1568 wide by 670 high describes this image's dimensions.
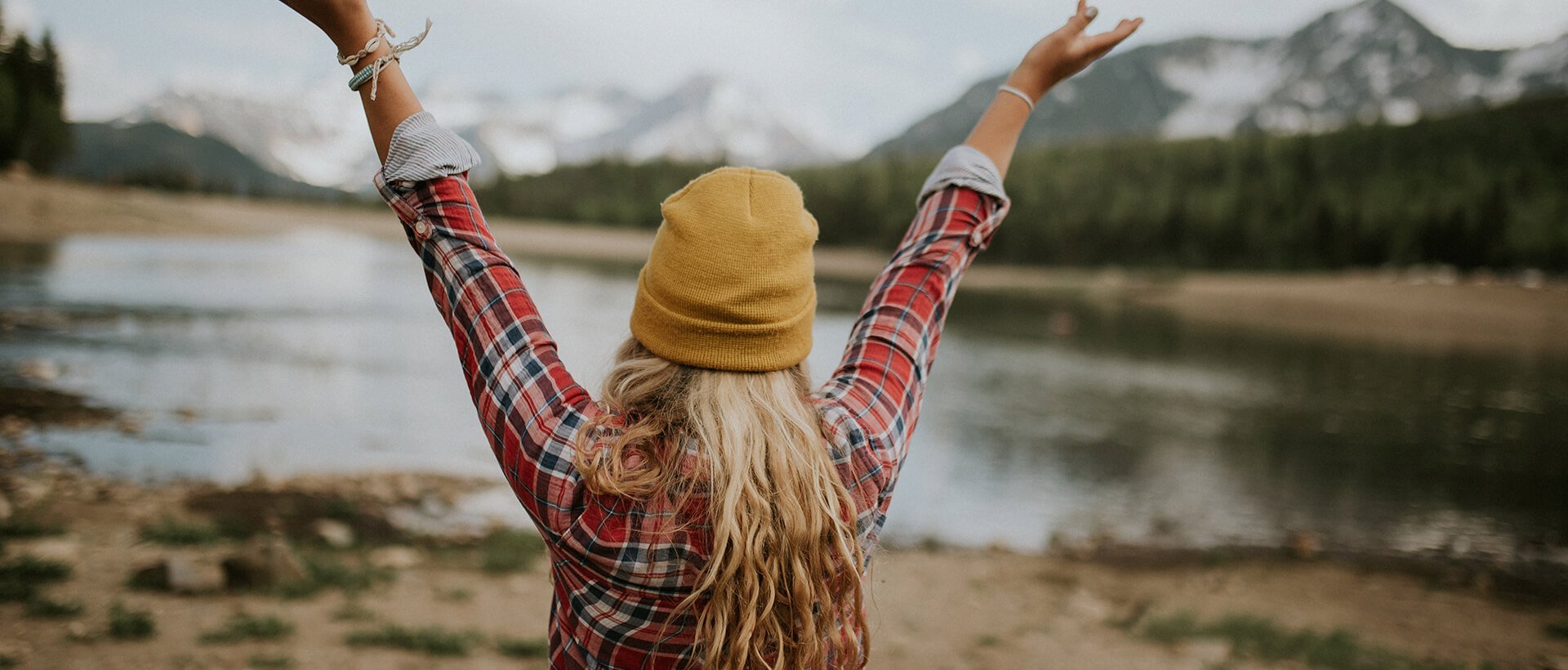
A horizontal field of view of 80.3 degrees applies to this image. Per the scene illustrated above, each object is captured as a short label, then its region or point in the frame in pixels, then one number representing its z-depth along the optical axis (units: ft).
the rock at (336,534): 20.56
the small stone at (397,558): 19.54
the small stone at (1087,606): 21.34
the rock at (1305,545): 28.55
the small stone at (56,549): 16.71
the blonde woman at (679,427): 3.75
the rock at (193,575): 15.98
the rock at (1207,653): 18.30
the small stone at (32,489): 20.81
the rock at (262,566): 16.62
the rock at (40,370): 36.27
